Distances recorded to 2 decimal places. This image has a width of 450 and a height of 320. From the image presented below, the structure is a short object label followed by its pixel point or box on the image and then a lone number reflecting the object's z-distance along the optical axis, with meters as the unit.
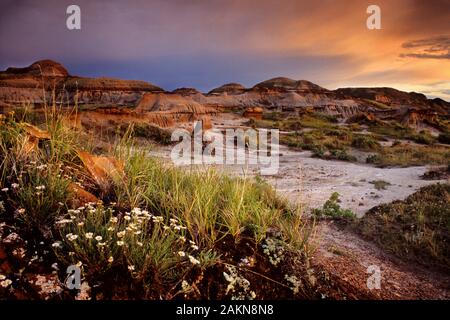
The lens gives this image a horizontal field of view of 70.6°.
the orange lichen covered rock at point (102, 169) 4.24
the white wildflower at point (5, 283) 2.31
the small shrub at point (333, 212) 6.14
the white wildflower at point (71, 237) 2.51
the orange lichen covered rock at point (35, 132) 4.33
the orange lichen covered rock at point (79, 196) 3.54
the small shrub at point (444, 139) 27.67
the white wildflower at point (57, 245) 2.59
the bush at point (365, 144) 19.81
